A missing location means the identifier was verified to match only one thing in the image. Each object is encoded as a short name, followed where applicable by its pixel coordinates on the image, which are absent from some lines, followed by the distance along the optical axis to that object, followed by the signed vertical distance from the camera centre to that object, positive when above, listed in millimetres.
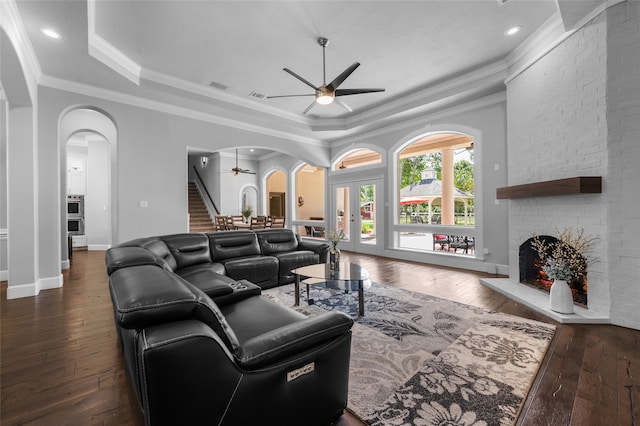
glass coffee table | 3015 -732
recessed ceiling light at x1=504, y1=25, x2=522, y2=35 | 3689 +2423
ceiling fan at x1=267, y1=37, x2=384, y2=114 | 3834 +1697
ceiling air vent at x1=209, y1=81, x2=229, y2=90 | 5090 +2362
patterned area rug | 1701 -1183
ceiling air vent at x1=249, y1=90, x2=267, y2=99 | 5559 +2374
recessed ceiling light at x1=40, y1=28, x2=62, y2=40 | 3115 +2049
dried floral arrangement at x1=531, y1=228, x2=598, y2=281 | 3162 -524
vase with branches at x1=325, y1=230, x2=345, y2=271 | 3637 -555
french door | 7426 -19
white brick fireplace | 2879 +756
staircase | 10117 -62
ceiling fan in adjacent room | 10276 +1609
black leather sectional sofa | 1034 -635
